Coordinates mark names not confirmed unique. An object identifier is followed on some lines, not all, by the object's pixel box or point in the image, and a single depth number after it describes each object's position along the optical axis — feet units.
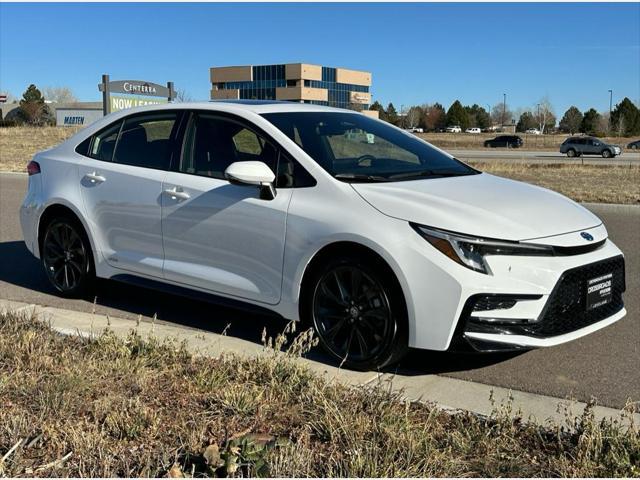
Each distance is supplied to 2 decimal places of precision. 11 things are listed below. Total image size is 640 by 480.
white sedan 13.11
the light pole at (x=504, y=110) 475.31
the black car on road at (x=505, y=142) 221.25
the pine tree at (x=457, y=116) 400.47
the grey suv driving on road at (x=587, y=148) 150.51
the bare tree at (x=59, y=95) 485.48
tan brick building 321.11
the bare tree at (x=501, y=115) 478.35
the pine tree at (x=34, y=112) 287.89
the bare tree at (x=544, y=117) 398.58
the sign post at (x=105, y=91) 66.26
